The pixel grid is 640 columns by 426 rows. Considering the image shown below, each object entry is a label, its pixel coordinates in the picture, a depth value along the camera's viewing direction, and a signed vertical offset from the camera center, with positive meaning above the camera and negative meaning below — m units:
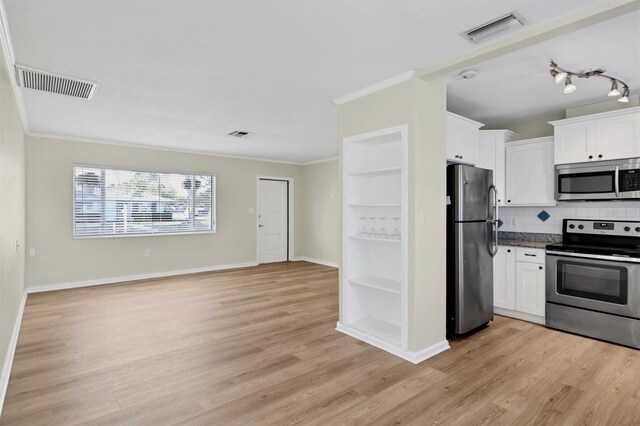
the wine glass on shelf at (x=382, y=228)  3.59 -0.16
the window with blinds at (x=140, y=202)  5.76 +0.19
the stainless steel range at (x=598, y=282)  3.29 -0.71
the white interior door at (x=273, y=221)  8.12 -0.20
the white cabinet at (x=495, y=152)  4.39 +0.76
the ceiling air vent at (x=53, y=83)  2.94 +1.18
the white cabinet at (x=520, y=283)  3.91 -0.83
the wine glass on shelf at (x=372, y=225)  3.66 -0.13
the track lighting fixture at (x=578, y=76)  2.85 +1.16
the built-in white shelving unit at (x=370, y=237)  3.49 -0.25
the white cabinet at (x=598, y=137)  3.49 +0.79
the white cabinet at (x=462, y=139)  3.67 +0.80
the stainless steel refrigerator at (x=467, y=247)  3.42 -0.36
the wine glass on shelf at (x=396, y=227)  3.44 -0.15
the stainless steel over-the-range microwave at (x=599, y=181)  3.53 +0.33
